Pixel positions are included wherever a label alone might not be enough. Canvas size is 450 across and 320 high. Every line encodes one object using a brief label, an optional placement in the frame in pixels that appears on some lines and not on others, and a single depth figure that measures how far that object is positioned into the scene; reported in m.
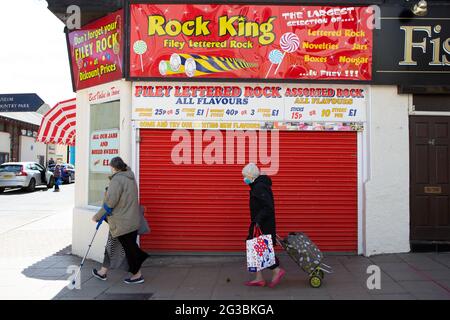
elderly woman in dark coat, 5.99
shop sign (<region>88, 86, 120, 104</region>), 8.12
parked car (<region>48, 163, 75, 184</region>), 29.08
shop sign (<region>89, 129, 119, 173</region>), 8.16
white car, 21.94
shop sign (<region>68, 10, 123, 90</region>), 7.95
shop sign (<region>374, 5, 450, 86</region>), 7.85
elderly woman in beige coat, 6.28
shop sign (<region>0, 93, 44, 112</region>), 16.27
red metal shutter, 7.94
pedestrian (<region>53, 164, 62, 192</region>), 23.66
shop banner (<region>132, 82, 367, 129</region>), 7.89
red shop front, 7.83
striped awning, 10.78
